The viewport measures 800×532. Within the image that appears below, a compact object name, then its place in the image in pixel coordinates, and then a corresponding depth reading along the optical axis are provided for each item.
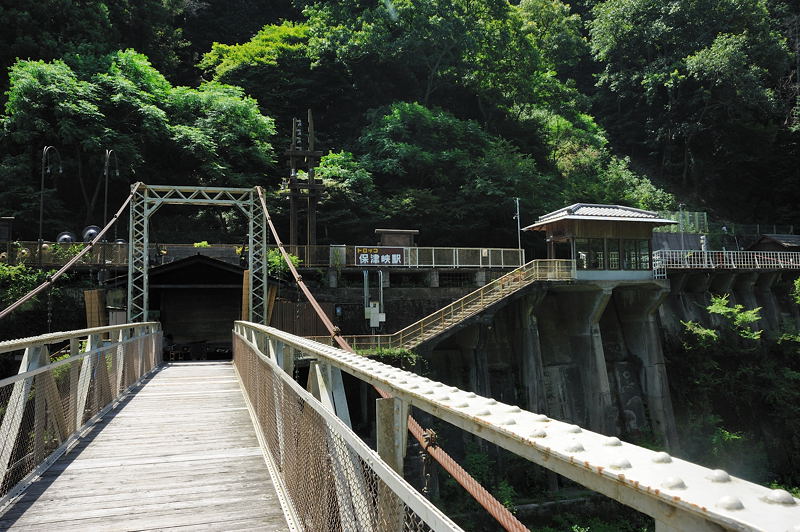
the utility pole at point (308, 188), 25.42
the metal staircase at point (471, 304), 20.16
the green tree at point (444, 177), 35.28
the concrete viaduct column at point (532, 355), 22.97
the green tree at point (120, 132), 29.81
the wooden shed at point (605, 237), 25.08
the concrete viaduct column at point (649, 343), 24.66
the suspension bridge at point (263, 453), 1.20
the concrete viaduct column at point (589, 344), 23.61
